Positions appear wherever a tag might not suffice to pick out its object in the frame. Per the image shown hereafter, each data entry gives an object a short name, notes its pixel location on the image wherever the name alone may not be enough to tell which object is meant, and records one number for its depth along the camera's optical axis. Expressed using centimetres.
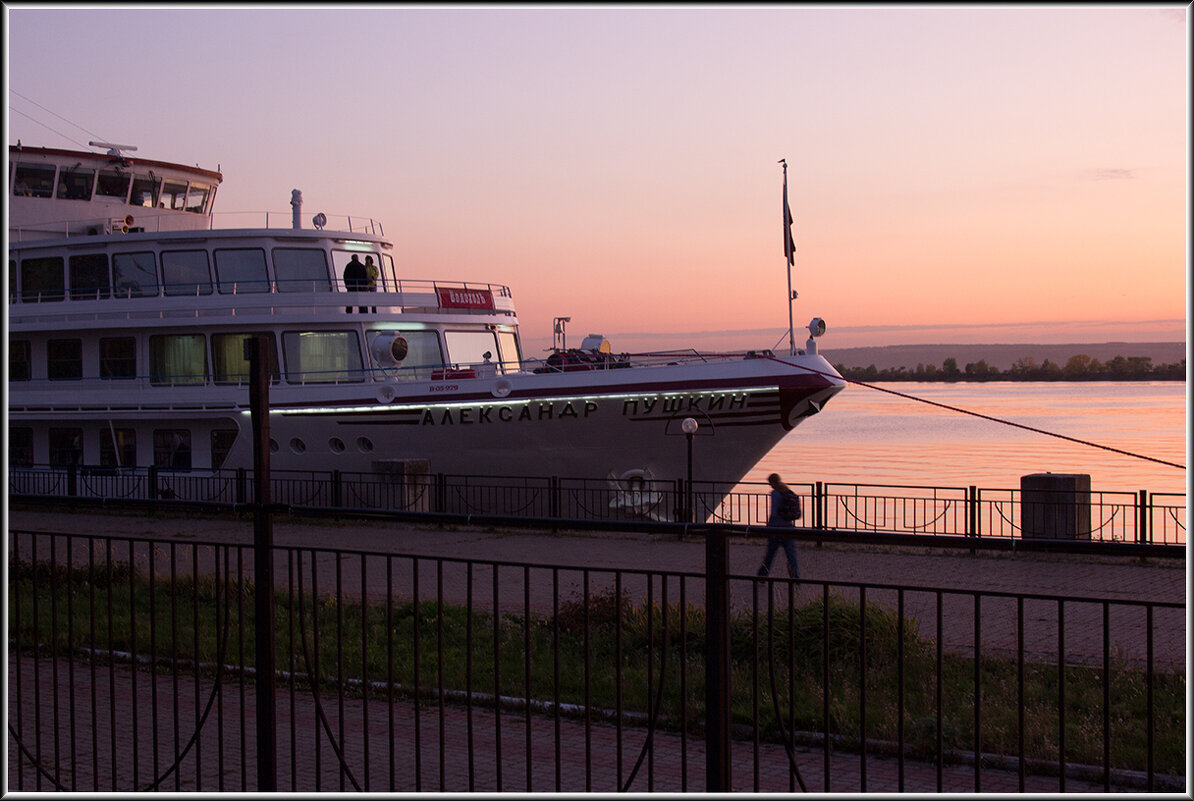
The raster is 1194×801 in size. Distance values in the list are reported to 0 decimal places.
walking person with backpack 1414
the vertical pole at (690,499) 1906
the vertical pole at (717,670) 414
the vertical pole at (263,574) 502
